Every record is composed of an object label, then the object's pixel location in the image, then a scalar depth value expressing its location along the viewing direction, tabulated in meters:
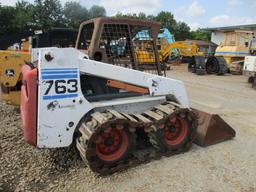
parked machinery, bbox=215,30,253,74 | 11.85
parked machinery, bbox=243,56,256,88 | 7.98
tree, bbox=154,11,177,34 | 39.53
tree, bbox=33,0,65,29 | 28.74
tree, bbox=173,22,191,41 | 37.83
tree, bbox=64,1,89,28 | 31.31
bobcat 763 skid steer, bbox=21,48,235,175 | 2.30
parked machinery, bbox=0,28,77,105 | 4.21
